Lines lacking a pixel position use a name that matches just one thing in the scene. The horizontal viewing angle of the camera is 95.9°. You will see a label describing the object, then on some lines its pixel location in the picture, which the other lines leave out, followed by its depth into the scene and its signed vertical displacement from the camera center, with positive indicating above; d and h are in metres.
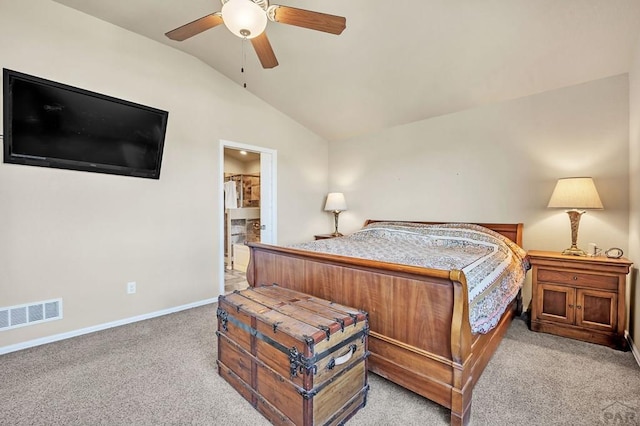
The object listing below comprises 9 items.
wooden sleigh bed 1.53 -0.67
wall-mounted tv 2.40 +0.75
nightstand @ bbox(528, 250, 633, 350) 2.41 -0.78
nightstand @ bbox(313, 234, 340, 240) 4.70 -0.44
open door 4.38 +0.20
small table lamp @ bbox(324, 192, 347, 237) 4.73 +0.10
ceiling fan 1.71 +1.21
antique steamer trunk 1.44 -0.82
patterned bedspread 1.85 -0.38
